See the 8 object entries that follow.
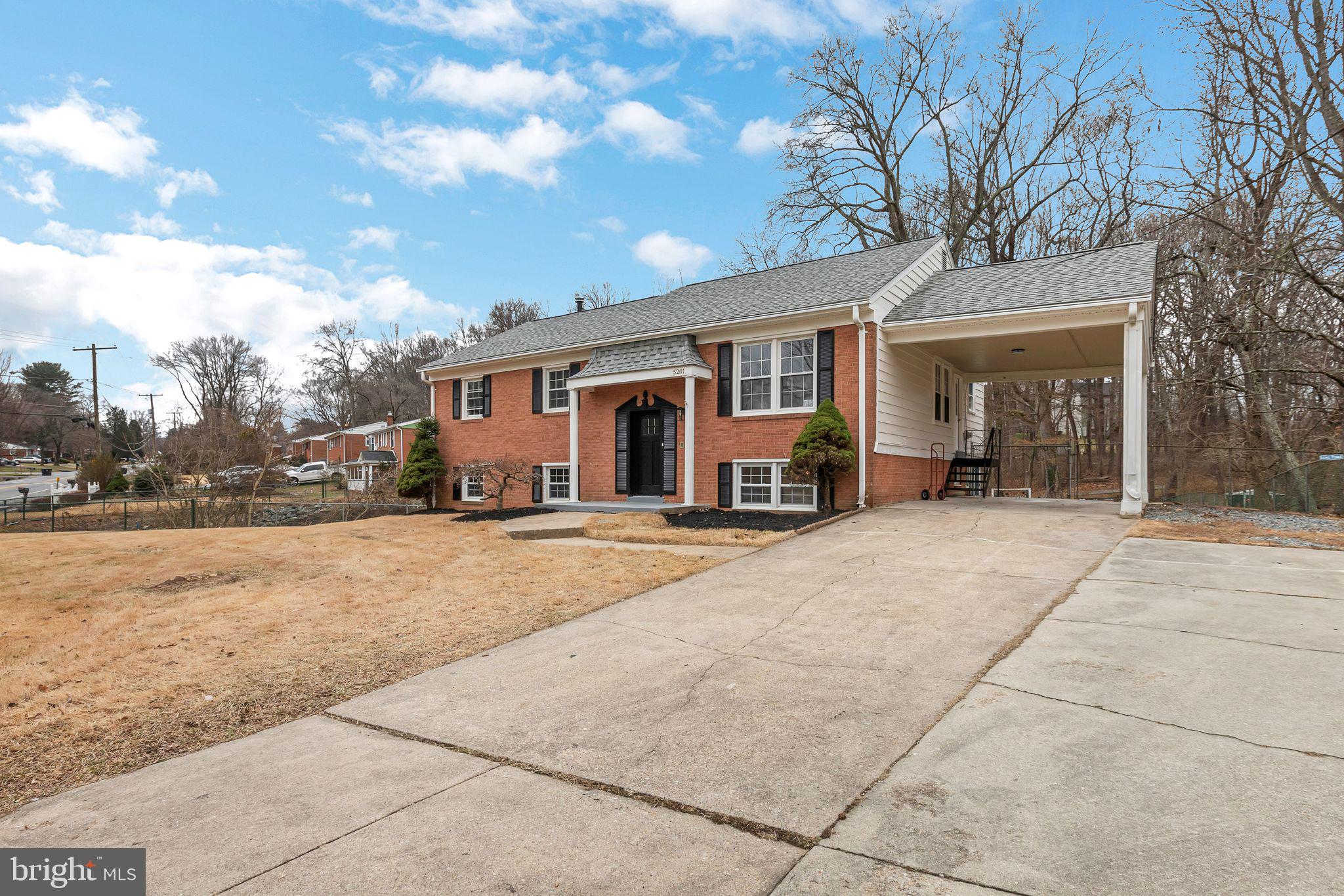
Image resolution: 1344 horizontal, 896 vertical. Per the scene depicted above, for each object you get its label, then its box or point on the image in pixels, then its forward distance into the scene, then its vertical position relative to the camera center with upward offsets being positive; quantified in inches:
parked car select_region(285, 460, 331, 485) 1784.0 -58.8
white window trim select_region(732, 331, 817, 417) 509.4 +64.1
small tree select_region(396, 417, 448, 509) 748.0 -17.5
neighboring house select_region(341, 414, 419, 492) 1380.4 -4.9
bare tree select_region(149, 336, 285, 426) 1941.4 +246.8
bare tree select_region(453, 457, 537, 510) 651.5 -21.9
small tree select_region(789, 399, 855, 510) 455.2 +2.4
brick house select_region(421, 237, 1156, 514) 470.0 +74.3
